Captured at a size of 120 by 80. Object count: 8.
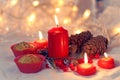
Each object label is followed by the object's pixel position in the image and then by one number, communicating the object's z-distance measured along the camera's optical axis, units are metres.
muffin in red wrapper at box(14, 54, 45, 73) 0.93
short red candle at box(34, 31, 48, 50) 1.12
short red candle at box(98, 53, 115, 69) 0.97
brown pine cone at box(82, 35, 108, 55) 1.05
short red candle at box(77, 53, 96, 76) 0.92
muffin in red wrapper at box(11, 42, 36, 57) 1.04
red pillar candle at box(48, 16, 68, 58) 1.01
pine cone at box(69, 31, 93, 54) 1.10
